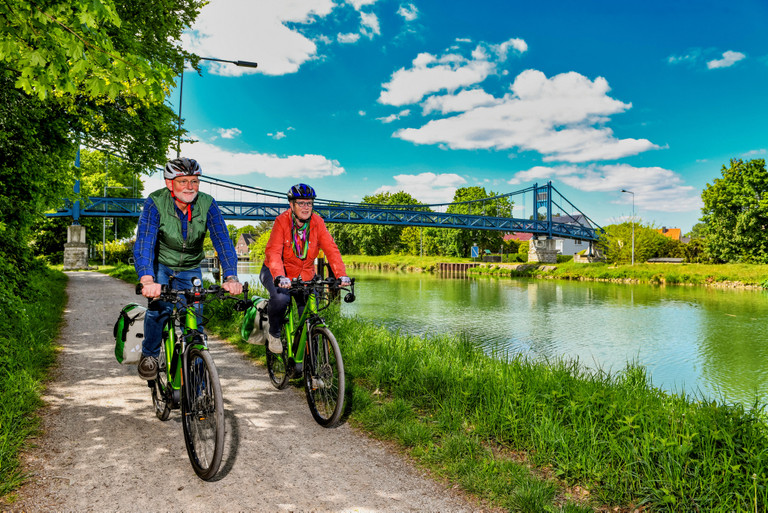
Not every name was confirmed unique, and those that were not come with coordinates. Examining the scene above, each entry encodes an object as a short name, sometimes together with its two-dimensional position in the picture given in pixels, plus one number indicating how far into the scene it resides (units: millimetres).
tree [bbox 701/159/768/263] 35062
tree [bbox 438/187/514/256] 59334
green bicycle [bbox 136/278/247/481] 2621
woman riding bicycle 3879
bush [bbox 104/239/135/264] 38031
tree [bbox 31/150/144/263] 38438
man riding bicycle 3066
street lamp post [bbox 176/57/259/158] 13430
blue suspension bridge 41125
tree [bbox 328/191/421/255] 74562
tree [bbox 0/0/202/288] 2918
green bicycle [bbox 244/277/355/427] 3477
